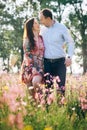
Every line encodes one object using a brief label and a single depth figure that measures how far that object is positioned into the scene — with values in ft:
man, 24.61
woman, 23.89
